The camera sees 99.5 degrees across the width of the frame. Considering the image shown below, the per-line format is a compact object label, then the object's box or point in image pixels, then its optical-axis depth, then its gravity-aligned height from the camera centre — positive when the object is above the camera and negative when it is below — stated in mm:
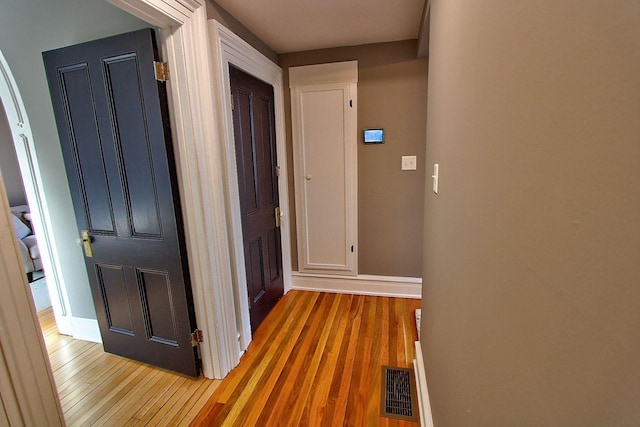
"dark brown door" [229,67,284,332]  2082 -178
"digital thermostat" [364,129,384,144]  2594 +242
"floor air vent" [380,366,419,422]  1509 -1383
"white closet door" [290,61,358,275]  2598 -17
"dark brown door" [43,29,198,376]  1569 -123
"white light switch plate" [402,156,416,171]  2574 -24
